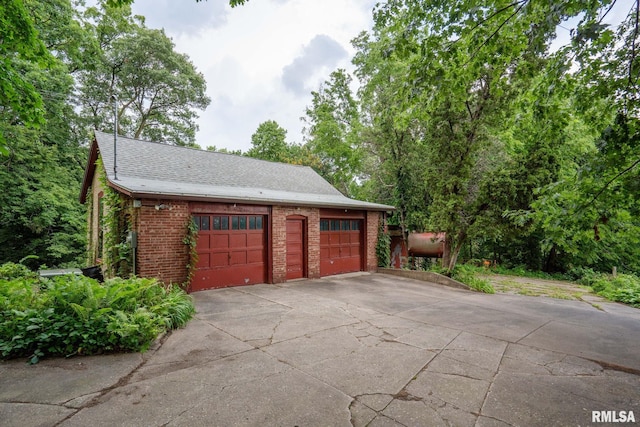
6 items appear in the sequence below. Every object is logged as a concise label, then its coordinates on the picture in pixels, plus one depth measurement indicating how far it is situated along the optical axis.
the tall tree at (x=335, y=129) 23.48
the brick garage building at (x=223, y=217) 7.25
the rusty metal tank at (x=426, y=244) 12.47
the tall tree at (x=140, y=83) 20.02
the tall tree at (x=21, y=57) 4.98
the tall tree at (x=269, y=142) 27.89
